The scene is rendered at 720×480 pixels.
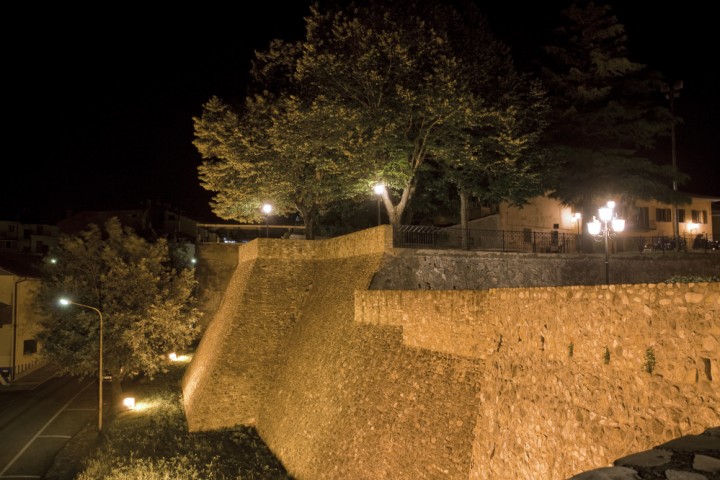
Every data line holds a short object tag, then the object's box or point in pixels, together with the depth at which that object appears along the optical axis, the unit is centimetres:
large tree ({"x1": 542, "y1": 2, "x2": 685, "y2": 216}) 2417
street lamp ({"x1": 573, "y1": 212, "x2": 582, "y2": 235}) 2952
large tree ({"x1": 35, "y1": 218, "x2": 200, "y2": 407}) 2428
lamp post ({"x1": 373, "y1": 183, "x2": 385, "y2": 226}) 2112
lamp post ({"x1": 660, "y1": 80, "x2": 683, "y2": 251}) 2608
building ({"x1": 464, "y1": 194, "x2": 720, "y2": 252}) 2670
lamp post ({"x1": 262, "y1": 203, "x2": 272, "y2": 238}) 2619
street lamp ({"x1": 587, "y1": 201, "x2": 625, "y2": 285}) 1413
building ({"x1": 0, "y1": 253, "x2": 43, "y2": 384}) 3422
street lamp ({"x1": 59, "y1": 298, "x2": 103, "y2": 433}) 2117
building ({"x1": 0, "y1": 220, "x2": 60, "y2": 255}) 6393
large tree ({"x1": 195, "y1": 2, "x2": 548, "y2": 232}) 2083
